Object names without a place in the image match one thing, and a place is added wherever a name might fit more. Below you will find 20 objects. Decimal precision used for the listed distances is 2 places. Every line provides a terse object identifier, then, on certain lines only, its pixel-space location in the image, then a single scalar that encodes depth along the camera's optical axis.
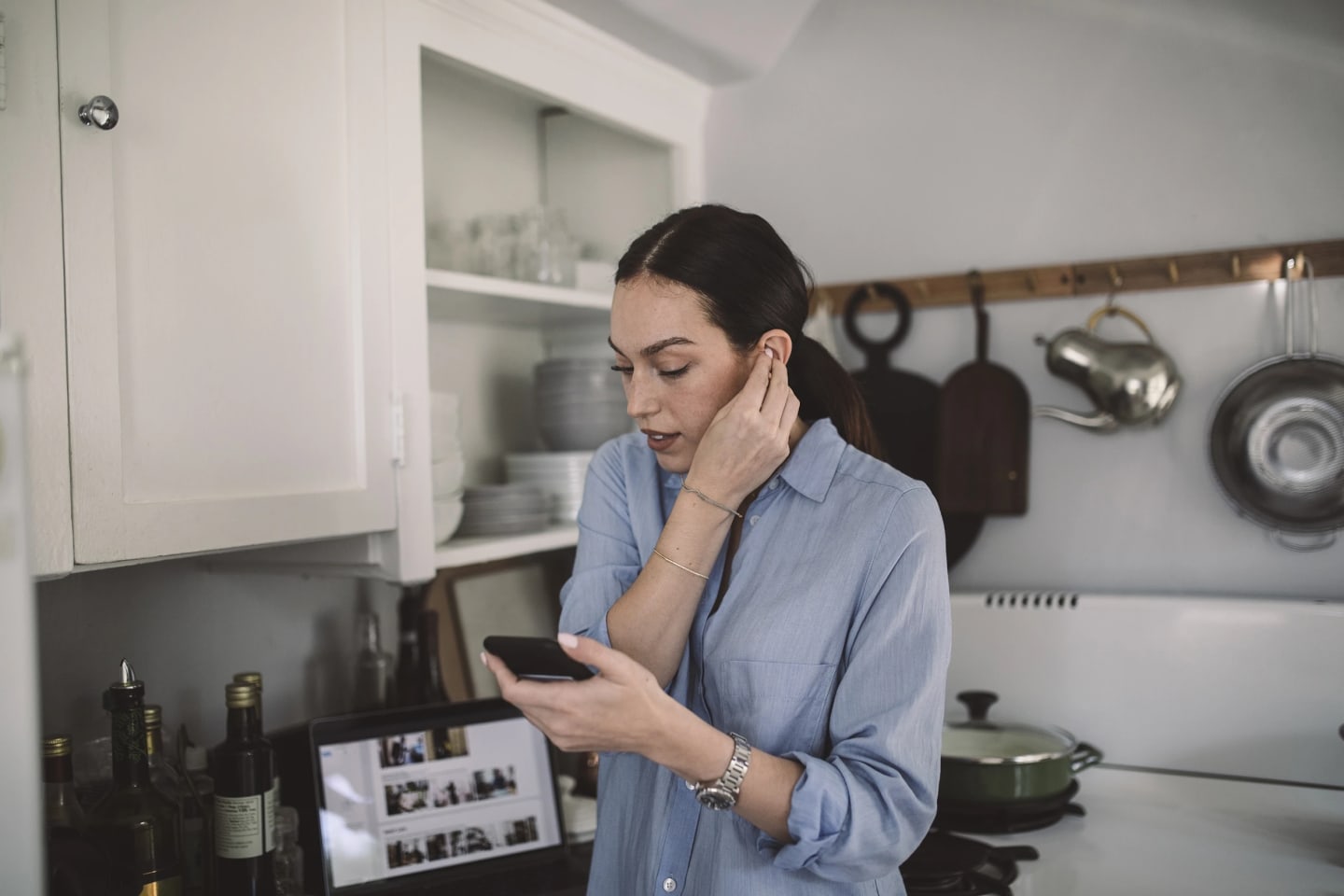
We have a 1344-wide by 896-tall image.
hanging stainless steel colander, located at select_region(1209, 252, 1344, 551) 1.76
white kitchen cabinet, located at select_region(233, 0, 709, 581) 1.52
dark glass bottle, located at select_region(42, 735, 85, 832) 1.17
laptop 1.47
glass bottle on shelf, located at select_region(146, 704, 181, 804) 1.24
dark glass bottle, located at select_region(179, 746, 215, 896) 1.36
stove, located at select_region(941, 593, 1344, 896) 1.55
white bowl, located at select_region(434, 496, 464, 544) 1.64
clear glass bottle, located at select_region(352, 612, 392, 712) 1.78
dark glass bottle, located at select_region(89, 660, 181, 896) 1.19
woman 1.04
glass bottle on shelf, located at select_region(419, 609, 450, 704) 1.78
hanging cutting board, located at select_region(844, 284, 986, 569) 2.10
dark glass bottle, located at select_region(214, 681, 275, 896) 1.33
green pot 1.66
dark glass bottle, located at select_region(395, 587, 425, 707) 1.79
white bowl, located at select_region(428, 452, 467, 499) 1.64
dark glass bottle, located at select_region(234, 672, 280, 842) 1.35
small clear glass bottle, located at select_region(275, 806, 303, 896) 1.45
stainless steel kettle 1.89
